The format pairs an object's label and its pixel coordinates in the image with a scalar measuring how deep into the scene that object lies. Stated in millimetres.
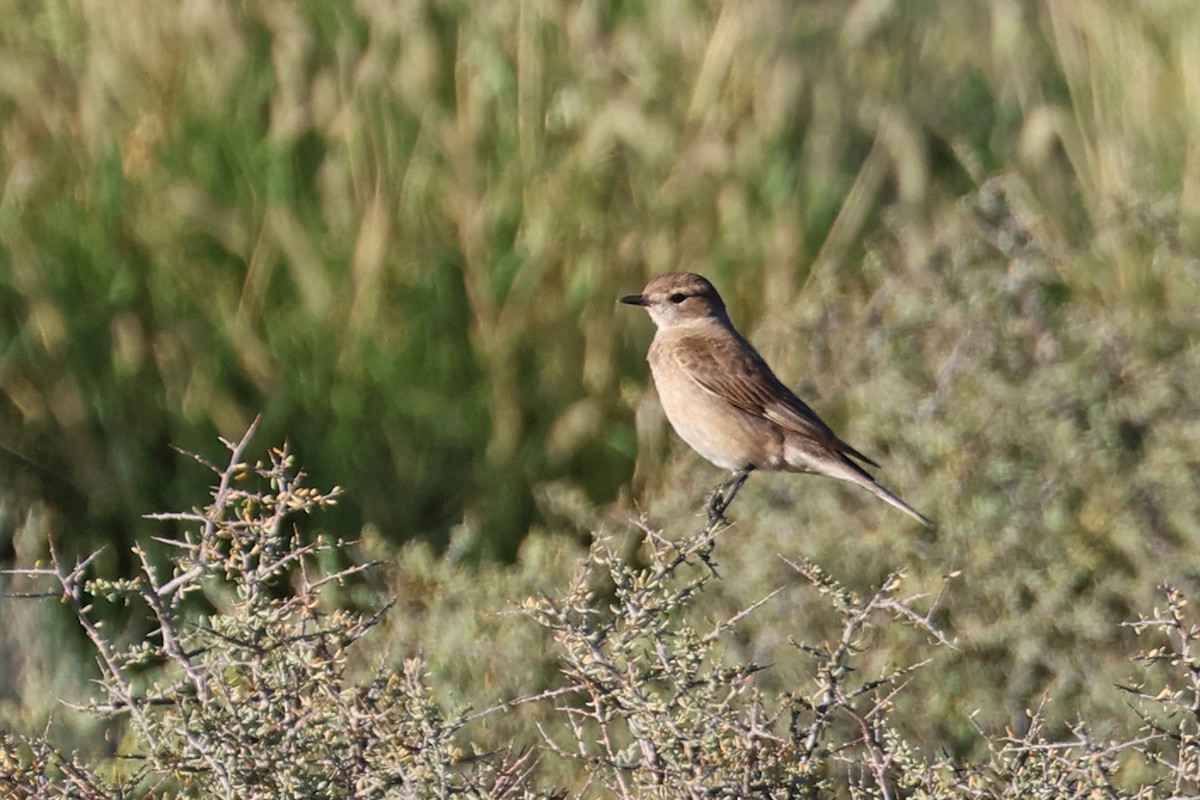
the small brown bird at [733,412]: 10148
